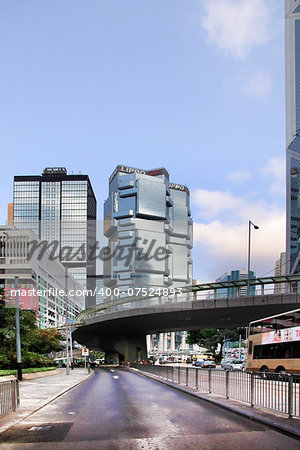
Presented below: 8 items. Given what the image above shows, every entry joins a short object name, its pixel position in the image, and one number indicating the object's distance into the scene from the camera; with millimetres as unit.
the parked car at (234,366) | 69994
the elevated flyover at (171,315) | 60938
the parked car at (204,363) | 75631
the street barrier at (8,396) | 14938
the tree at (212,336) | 120062
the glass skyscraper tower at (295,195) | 187862
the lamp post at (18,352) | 32531
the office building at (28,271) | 147875
